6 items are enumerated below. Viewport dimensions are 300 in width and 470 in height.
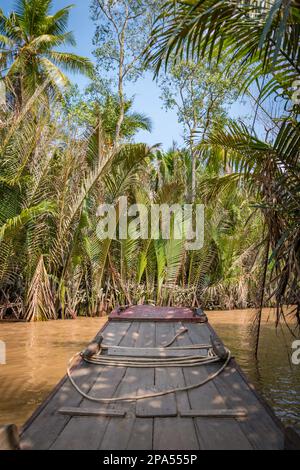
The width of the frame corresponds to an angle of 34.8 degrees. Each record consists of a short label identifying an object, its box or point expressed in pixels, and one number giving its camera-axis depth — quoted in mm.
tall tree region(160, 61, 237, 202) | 19766
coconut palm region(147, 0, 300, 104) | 3989
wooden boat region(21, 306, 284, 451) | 2545
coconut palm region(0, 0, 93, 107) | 19562
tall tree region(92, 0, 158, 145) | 17688
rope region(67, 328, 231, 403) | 4175
